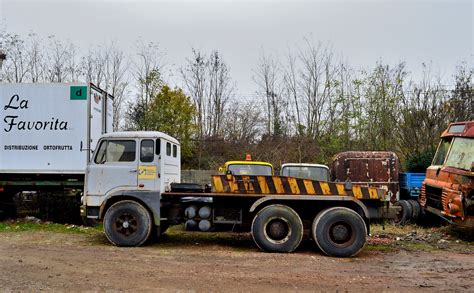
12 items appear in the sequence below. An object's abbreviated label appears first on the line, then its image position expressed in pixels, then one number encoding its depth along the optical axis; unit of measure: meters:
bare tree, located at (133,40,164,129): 24.00
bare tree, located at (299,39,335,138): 24.42
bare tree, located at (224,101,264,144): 24.38
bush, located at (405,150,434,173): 16.73
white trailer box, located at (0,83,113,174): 12.47
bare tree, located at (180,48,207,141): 25.31
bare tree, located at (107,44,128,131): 24.07
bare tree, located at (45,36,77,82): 24.36
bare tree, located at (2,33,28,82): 23.66
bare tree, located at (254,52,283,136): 24.94
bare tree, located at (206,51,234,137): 24.94
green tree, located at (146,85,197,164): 22.08
